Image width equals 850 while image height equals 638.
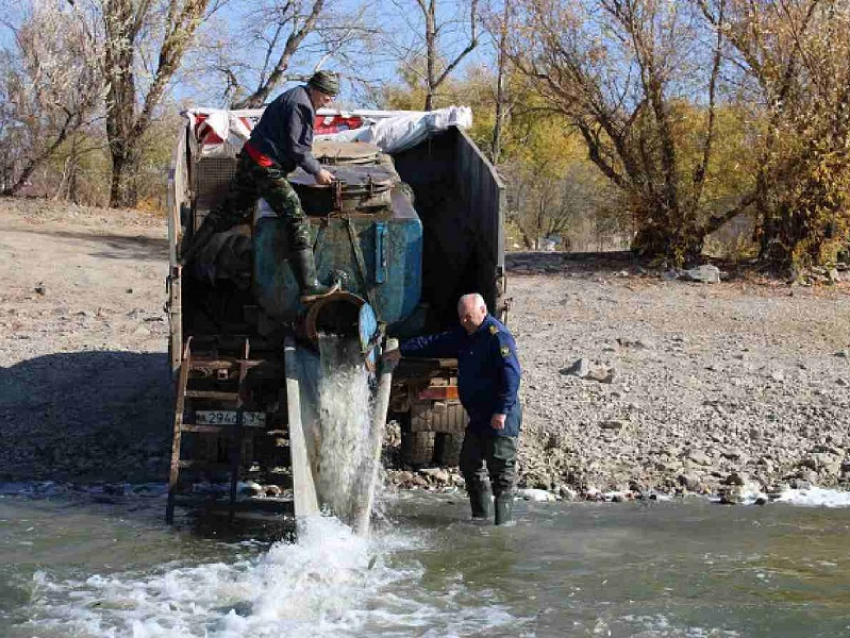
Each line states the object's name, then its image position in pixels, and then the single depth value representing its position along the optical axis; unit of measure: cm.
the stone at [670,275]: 1980
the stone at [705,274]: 1942
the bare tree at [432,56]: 2973
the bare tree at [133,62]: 2578
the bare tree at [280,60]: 2739
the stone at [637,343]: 1459
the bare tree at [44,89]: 2561
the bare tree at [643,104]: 2047
